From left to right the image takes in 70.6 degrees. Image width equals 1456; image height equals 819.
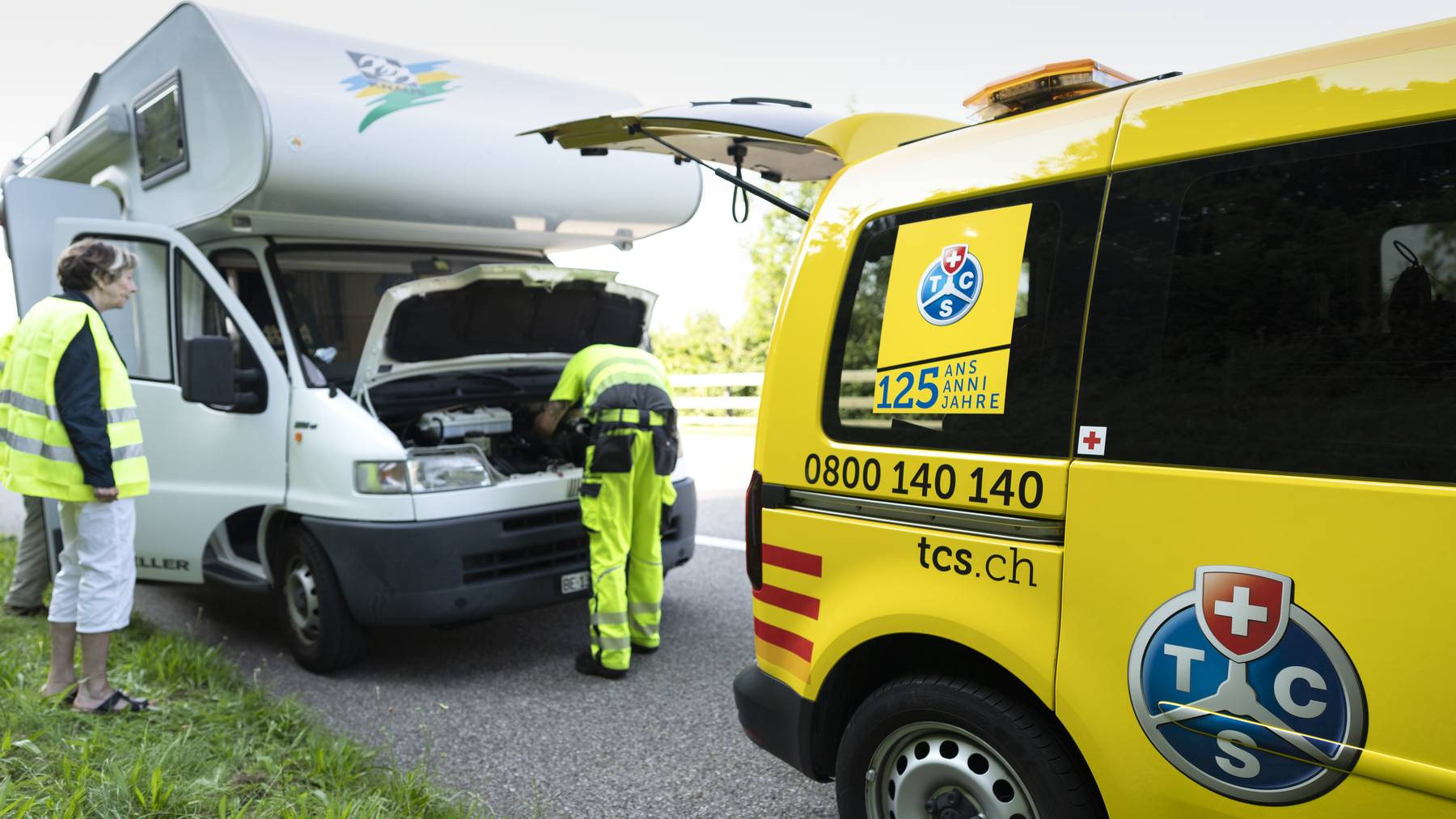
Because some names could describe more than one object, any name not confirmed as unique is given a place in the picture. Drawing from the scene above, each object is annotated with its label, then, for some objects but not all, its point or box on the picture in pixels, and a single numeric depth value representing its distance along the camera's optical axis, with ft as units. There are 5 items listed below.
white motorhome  15.07
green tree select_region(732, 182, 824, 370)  82.58
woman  12.44
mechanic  15.49
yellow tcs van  5.84
